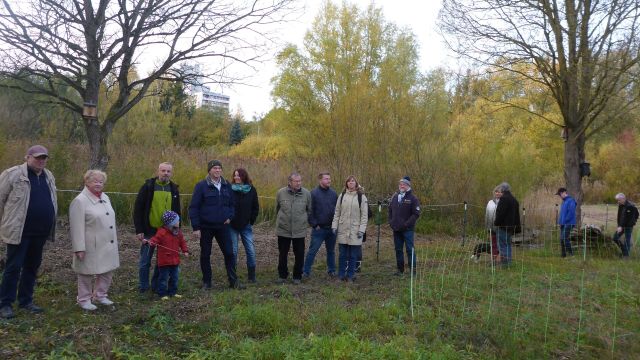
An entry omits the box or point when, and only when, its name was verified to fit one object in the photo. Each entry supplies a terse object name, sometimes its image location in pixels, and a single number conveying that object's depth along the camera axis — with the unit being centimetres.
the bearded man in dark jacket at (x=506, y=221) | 877
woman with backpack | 729
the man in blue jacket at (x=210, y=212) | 618
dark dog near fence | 902
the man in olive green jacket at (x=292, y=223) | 699
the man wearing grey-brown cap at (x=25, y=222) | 480
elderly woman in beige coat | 514
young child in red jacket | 579
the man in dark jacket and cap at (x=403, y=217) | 767
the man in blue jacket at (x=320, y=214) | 738
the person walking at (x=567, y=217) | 1094
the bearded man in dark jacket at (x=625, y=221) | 1084
